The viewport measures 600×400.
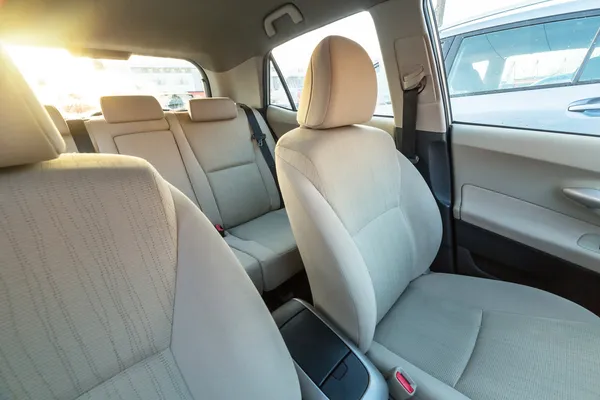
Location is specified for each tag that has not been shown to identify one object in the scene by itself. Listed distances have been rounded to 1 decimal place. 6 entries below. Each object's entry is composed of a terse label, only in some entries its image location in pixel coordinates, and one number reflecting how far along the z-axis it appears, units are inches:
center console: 29.4
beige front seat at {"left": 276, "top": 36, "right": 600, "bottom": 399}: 31.7
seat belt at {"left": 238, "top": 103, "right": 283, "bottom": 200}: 88.7
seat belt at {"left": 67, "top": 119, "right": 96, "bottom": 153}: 67.0
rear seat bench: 63.7
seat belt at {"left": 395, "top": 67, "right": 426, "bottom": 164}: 56.6
